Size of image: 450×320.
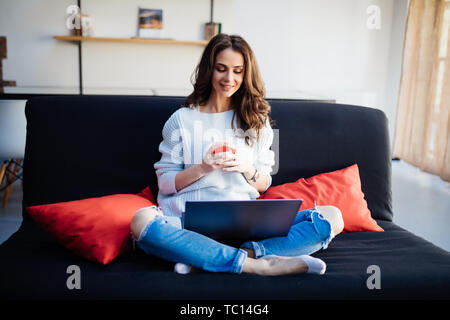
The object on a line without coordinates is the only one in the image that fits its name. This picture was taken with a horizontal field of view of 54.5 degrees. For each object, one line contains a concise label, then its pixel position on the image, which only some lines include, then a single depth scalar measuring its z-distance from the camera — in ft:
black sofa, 4.15
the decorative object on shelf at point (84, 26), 14.10
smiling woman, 4.39
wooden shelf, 13.98
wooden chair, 9.42
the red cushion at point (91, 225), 4.60
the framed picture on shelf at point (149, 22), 14.66
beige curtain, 13.17
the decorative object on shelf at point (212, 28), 14.70
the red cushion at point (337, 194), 5.79
